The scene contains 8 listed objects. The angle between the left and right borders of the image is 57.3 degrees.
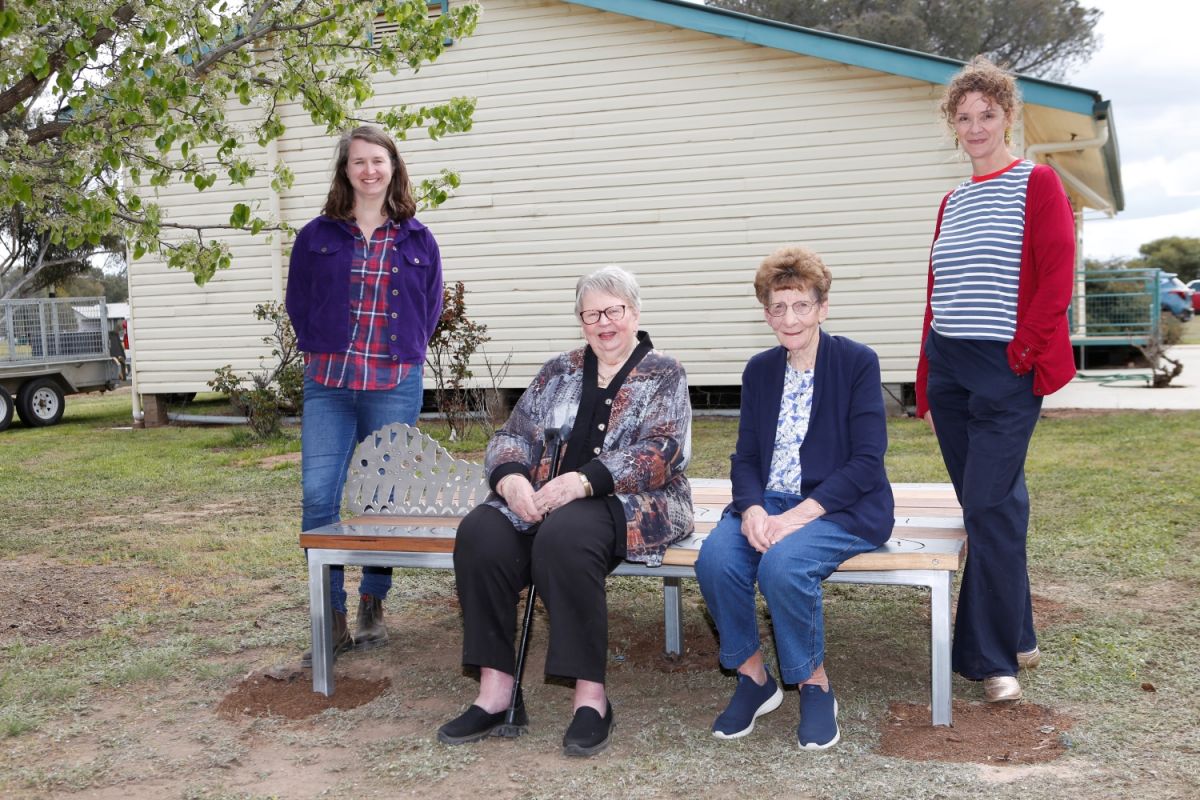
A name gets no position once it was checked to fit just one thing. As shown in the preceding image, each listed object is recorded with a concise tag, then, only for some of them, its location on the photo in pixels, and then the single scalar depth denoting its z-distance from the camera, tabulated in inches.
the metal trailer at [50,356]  530.6
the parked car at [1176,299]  1065.5
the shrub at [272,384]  425.7
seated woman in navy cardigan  120.0
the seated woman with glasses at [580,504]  121.6
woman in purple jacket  152.0
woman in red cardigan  126.5
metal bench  121.9
